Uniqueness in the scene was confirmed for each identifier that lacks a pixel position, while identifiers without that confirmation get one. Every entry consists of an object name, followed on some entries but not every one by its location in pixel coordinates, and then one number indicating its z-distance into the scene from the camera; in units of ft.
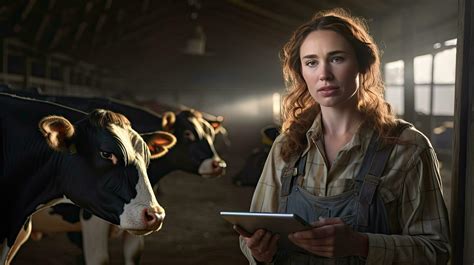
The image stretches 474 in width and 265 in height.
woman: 5.29
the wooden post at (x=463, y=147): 7.40
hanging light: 35.45
